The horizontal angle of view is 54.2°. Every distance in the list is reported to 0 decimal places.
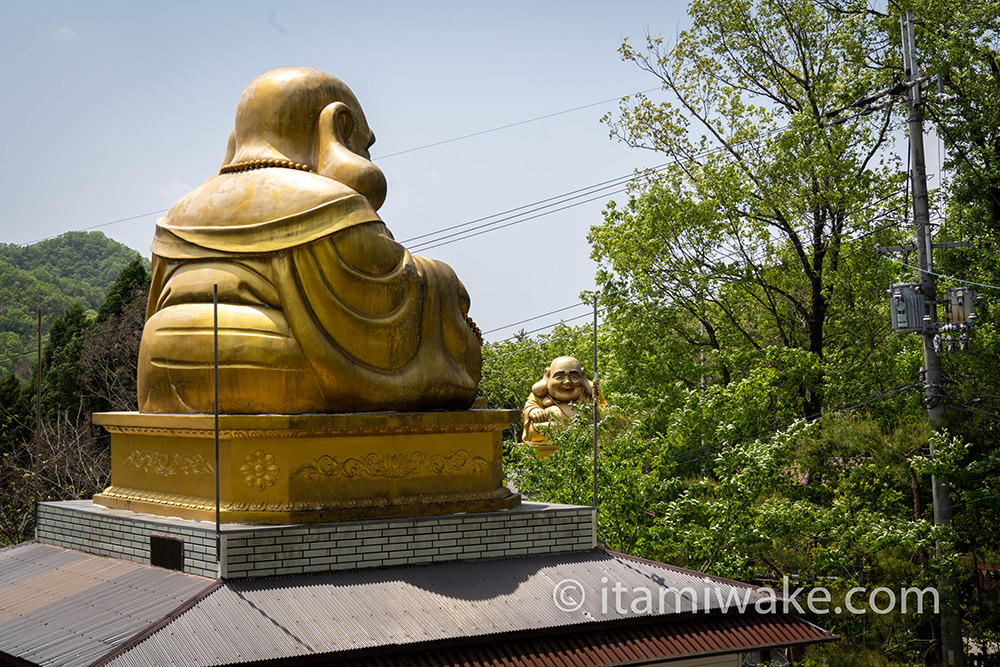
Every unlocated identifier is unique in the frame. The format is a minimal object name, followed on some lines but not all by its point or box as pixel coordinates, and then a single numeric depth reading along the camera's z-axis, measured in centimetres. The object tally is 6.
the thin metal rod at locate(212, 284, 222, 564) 959
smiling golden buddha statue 2573
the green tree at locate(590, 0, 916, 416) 2095
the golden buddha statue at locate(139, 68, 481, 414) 1031
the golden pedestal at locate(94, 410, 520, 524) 986
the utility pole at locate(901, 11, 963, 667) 1625
